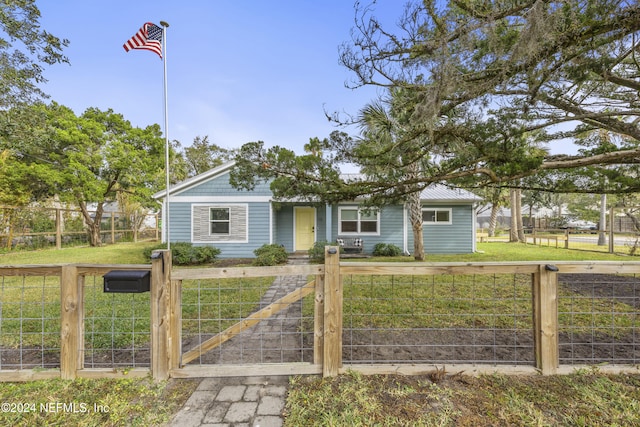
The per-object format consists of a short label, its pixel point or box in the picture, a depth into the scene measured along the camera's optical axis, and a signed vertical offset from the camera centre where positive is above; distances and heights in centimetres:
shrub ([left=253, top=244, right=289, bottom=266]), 853 -124
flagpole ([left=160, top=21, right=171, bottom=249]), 938 +382
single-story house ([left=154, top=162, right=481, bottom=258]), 1016 -15
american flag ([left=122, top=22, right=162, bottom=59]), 870 +601
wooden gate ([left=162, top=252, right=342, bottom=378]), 239 -95
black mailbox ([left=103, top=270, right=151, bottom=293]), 230 -55
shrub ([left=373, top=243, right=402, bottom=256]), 1060 -132
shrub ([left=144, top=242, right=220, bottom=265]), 912 -122
